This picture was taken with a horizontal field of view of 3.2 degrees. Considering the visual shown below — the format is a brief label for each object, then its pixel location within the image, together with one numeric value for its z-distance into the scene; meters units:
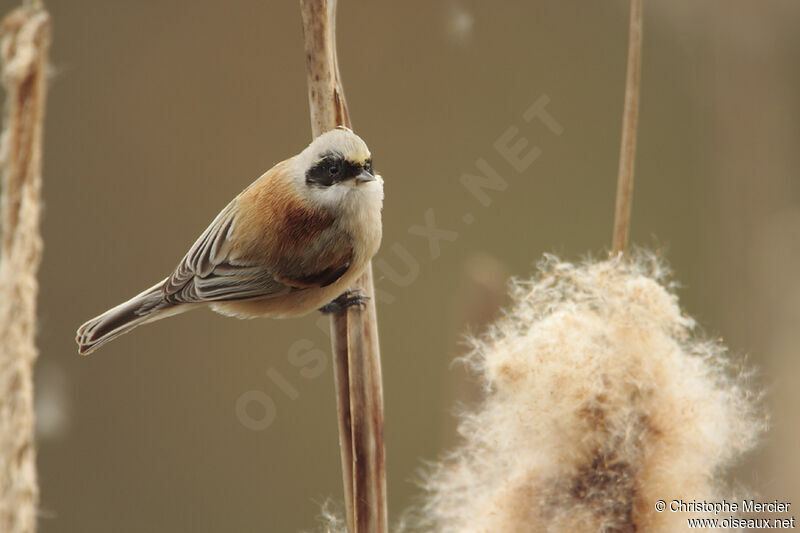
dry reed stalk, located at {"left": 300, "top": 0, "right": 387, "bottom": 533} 4.50
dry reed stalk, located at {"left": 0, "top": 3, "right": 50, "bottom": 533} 4.50
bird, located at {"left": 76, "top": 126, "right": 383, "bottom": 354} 4.54
